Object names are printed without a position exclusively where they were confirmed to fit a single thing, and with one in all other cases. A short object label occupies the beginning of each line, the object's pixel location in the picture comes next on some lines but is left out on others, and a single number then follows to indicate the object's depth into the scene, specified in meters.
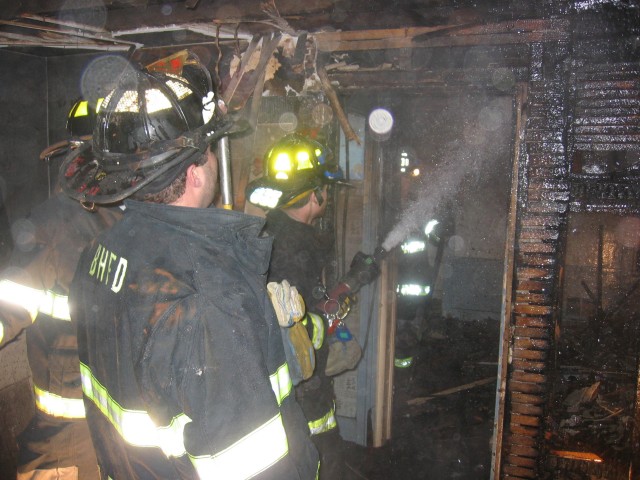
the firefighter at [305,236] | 3.18
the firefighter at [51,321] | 2.52
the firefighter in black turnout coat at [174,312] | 1.33
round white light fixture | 4.77
